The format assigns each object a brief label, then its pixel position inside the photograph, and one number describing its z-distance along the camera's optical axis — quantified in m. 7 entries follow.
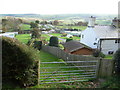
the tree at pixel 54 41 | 27.90
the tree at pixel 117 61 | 6.43
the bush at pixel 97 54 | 18.47
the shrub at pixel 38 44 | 26.84
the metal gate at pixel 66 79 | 6.27
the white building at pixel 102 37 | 22.91
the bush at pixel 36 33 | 36.39
